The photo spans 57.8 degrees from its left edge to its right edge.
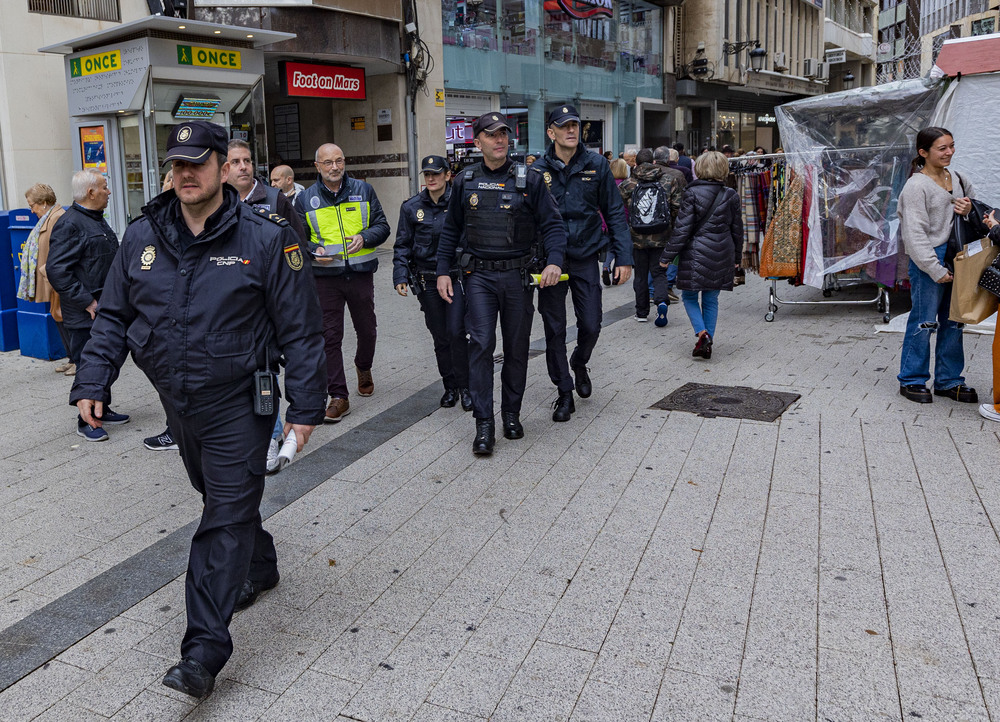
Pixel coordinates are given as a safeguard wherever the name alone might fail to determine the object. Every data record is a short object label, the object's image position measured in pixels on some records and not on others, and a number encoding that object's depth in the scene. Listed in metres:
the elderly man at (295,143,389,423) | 6.38
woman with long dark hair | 6.21
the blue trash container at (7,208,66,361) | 8.54
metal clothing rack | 9.60
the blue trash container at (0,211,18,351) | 8.80
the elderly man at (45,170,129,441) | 6.37
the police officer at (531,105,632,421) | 6.33
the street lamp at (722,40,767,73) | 28.94
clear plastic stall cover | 9.38
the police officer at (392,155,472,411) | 6.56
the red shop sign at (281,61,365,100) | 15.31
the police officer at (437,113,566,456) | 5.58
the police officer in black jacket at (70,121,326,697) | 3.06
